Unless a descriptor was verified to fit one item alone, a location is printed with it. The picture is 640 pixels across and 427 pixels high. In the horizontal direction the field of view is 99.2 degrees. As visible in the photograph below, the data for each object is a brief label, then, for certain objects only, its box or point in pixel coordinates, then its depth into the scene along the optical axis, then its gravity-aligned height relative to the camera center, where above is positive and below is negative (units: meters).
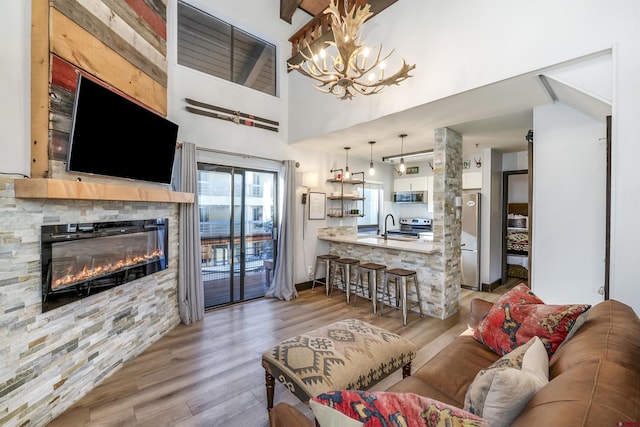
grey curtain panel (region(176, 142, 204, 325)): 3.52 -0.43
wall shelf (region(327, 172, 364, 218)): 5.32 +0.33
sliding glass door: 4.09 -0.30
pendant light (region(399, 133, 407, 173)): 4.12 +0.78
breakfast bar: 3.82 -0.70
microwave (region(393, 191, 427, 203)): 6.59 +0.43
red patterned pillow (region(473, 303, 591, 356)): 1.55 -0.70
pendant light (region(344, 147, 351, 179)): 5.18 +0.80
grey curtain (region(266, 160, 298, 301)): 4.57 -0.58
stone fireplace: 1.73 -0.81
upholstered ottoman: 1.66 -0.98
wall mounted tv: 2.01 +0.66
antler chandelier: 2.14 +1.30
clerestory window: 3.86 +2.53
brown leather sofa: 0.68 -0.52
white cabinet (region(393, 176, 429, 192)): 6.59 +0.76
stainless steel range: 6.77 -0.32
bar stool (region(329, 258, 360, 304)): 4.45 -1.00
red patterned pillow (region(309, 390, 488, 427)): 0.79 -0.59
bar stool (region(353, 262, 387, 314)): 4.00 -1.05
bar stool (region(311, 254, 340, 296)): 4.84 -1.02
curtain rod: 3.82 +0.90
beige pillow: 0.91 -0.63
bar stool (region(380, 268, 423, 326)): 3.62 -1.00
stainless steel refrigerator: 5.00 -0.49
